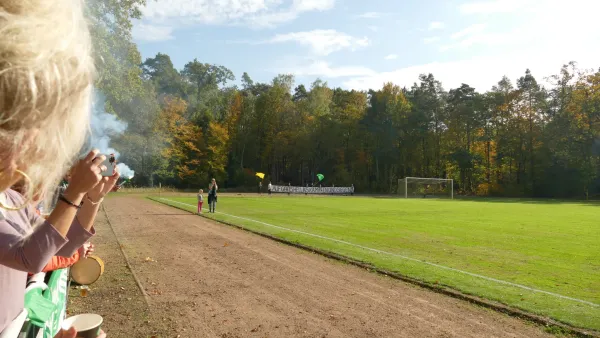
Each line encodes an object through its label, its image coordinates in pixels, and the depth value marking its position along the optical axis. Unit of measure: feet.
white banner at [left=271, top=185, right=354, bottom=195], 192.26
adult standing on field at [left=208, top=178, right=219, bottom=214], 79.51
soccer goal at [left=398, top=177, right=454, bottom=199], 211.10
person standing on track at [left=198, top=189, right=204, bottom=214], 76.64
